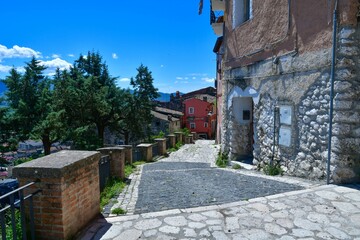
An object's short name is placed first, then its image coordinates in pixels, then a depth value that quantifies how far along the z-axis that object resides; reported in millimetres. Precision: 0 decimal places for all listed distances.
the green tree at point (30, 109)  17641
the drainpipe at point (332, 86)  4906
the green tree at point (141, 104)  22703
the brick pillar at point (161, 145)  14465
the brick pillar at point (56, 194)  3037
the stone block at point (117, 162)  6762
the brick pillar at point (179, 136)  20156
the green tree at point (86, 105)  19391
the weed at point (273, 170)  6593
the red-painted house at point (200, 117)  40688
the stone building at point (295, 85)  4875
